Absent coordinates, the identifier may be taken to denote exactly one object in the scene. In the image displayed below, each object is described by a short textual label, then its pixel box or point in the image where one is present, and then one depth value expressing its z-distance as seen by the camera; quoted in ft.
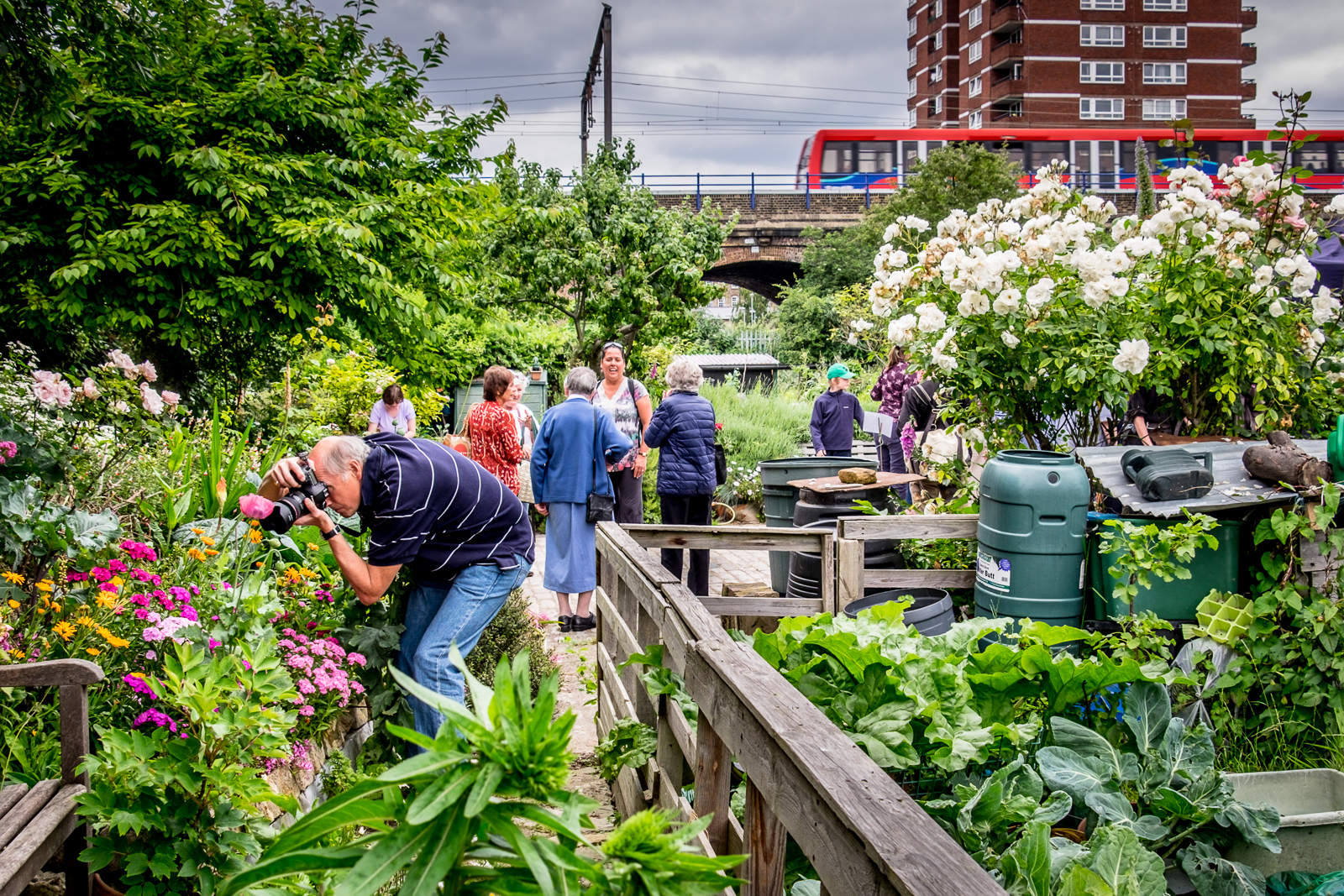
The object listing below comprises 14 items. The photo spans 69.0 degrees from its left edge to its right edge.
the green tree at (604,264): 49.26
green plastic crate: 12.78
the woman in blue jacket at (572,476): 21.07
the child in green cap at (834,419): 31.01
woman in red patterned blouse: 22.94
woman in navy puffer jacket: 22.04
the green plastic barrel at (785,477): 22.49
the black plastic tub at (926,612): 12.52
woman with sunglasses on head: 23.75
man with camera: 10.21
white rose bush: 15.10
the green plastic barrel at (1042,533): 13.52
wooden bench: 6.96
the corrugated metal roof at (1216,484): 12.42
